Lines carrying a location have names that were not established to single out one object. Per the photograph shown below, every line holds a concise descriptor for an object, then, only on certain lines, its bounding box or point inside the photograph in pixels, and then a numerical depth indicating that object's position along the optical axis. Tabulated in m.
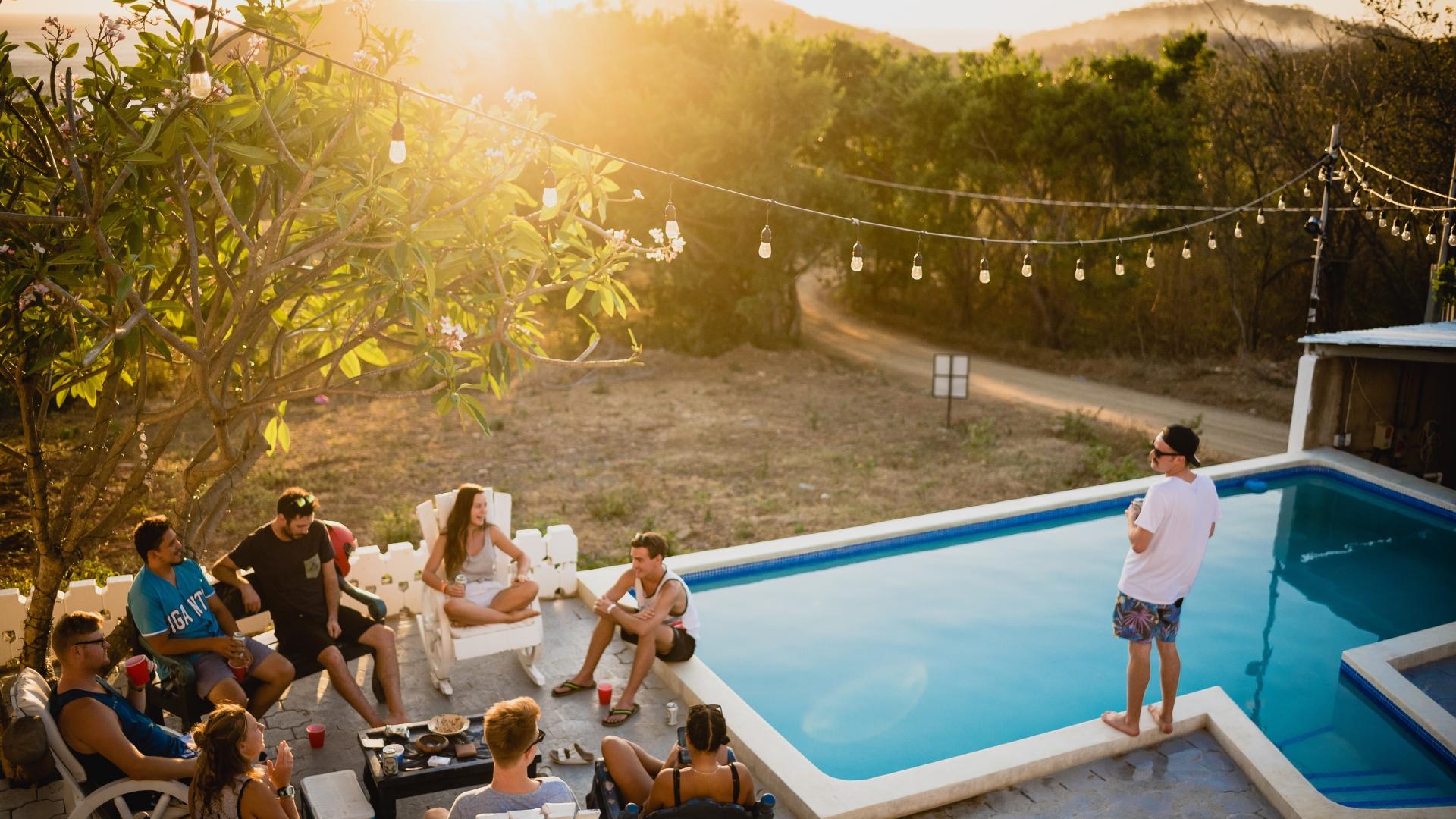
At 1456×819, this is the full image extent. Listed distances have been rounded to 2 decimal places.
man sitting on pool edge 5.62
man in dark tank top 3.91
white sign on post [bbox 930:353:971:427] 14.26
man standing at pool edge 4.88
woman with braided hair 3.77
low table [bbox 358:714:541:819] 4.17
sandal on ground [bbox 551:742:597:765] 5.01
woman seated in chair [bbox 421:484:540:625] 5.79
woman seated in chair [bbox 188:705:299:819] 3.44
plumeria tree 4.47
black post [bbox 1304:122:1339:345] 12.12
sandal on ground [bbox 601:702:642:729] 5.41
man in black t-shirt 5.24
